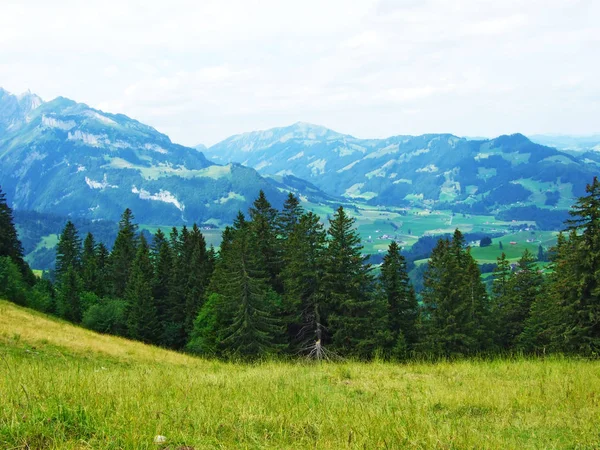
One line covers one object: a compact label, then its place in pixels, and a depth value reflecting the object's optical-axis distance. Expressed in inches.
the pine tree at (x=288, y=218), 2220.7
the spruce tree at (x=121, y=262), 2960.1
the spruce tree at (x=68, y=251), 3383.4
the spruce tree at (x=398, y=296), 1923.0
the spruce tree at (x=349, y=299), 1684.3
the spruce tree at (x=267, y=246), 2054.6
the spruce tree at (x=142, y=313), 2370.8
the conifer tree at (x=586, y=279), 1343.5
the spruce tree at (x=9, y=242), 2893.7
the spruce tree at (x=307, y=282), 1737.2
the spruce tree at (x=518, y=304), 2234.3
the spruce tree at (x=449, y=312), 1708.9
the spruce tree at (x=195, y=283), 2401.6
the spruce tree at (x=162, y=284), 2578.7
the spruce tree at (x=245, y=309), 1664.7
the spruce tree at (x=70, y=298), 2652.6
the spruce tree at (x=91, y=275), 3056.1
